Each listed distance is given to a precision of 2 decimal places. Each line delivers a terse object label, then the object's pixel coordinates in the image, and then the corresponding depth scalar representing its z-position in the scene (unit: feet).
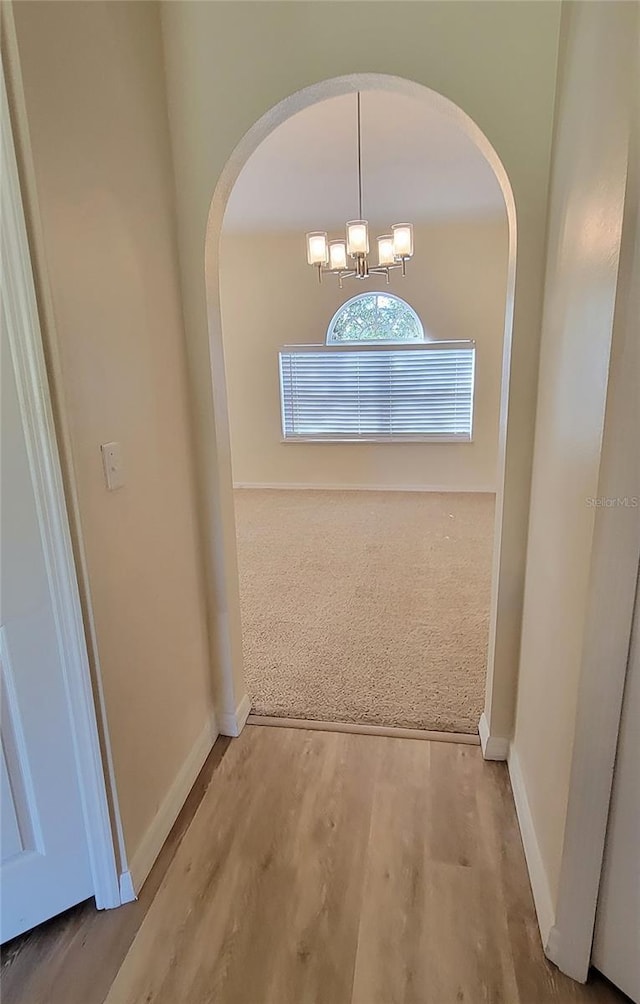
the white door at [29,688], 3.71
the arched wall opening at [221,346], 5.11
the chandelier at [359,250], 11.00
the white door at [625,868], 3.54
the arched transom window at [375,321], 18.08
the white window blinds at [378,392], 18.25
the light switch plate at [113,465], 4.51
